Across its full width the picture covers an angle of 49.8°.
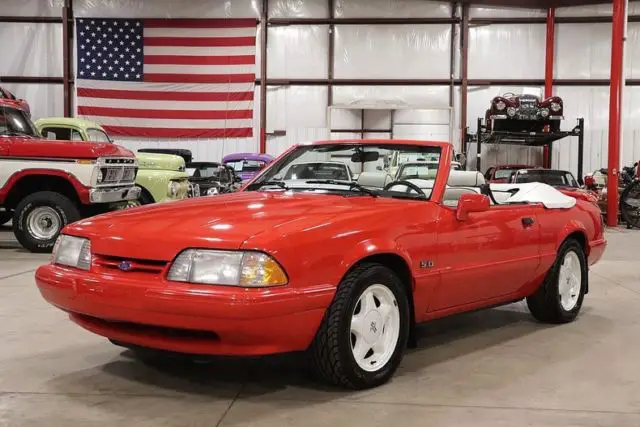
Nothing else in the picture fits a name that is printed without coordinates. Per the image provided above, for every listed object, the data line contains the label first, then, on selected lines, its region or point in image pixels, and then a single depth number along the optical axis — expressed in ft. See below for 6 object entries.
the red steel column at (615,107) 48.26
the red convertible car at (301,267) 9.73
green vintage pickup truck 36.37
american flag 62.23
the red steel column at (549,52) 61.52
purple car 52.24
